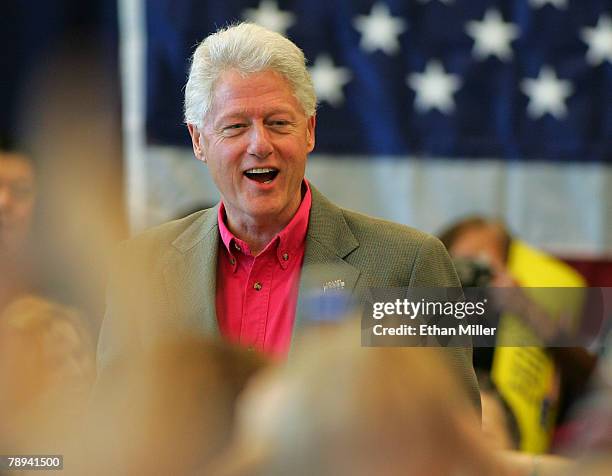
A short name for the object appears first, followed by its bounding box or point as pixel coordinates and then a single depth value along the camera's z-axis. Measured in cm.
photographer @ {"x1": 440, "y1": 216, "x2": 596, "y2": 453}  513
